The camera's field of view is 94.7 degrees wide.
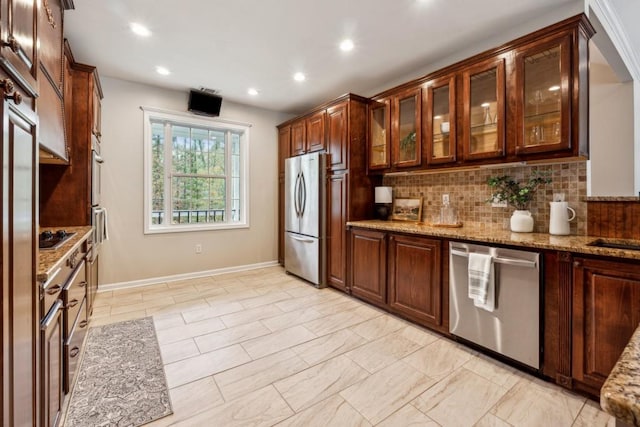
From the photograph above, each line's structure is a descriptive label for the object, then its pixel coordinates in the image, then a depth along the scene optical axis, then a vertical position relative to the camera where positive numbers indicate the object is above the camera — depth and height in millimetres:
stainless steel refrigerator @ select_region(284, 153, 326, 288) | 3939 -52
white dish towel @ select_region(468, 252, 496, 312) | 2182 -502
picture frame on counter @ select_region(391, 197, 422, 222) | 3494 +58
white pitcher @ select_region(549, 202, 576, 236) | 2291 -20
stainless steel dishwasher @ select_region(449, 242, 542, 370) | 2008 -686
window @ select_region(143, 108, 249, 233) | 4145 +613
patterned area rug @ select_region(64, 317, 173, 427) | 1648 -1113
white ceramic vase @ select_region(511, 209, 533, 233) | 2498 -65
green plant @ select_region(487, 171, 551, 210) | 2547 +236
